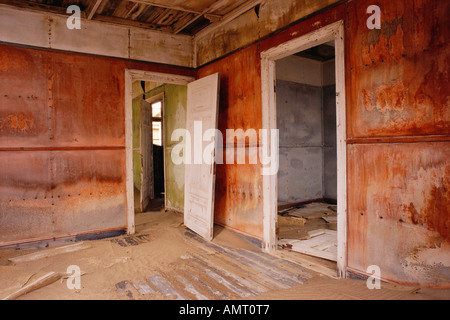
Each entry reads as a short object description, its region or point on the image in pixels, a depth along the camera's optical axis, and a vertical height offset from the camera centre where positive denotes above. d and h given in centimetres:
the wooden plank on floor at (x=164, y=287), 267 -123
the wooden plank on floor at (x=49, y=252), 351 -115
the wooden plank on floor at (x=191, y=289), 264 -123
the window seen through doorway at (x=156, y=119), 932 +126
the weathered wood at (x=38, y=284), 262 -117
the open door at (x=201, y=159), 430 -2
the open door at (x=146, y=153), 637 +13
